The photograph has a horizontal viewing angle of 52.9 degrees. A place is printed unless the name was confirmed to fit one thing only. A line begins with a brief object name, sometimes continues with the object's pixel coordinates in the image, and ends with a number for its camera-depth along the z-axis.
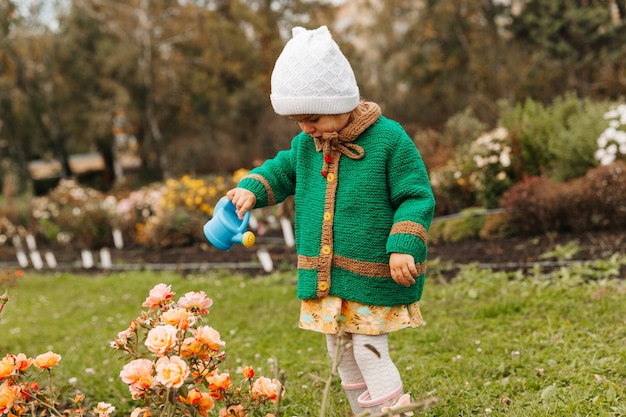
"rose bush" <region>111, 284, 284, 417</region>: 1.76
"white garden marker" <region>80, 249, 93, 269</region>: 9.02
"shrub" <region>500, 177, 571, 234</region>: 6.11
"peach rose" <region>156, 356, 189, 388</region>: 1.71
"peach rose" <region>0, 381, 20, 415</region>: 1.84
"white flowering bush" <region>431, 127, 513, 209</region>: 7.33
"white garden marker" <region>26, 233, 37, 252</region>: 10.30
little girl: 2.12
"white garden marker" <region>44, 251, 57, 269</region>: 9.68
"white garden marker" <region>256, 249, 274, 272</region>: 6.72
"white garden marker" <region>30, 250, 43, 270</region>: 9.87
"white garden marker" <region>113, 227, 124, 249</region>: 9.89
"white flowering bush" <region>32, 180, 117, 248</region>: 10.39
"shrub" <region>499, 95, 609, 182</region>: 7.00
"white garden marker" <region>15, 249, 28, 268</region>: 10.48
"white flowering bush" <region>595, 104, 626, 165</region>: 6.46
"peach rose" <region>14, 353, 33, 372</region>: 1.96
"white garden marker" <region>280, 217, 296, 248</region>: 7.79
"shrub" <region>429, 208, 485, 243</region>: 6.85
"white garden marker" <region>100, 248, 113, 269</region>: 8.72
